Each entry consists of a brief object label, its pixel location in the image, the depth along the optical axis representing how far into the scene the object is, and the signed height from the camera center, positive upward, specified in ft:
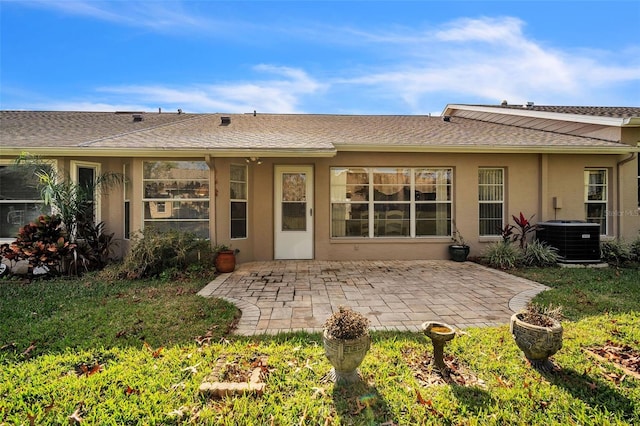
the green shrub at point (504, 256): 23.15 -3.56
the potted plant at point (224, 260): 21.39 -3.46
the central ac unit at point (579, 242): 23.30 -2.50
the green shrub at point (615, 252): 24.63 -3.45
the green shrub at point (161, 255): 19.89 -2.96
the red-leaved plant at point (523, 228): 24.71 -1.50
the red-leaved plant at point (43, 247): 19.72 -2.34
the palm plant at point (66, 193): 20.72 +1.40
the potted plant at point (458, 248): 25.00 -3.11
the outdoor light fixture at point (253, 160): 24.61 +4.28
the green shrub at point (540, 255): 23.39 -3.50
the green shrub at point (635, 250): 25.10 -3.37
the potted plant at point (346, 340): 7.70 -3.33
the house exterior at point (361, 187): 23.27 +2.01
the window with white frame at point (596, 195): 27.12 +1.38
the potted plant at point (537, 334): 8.19 -3.45
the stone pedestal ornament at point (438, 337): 8.43 -3.56
